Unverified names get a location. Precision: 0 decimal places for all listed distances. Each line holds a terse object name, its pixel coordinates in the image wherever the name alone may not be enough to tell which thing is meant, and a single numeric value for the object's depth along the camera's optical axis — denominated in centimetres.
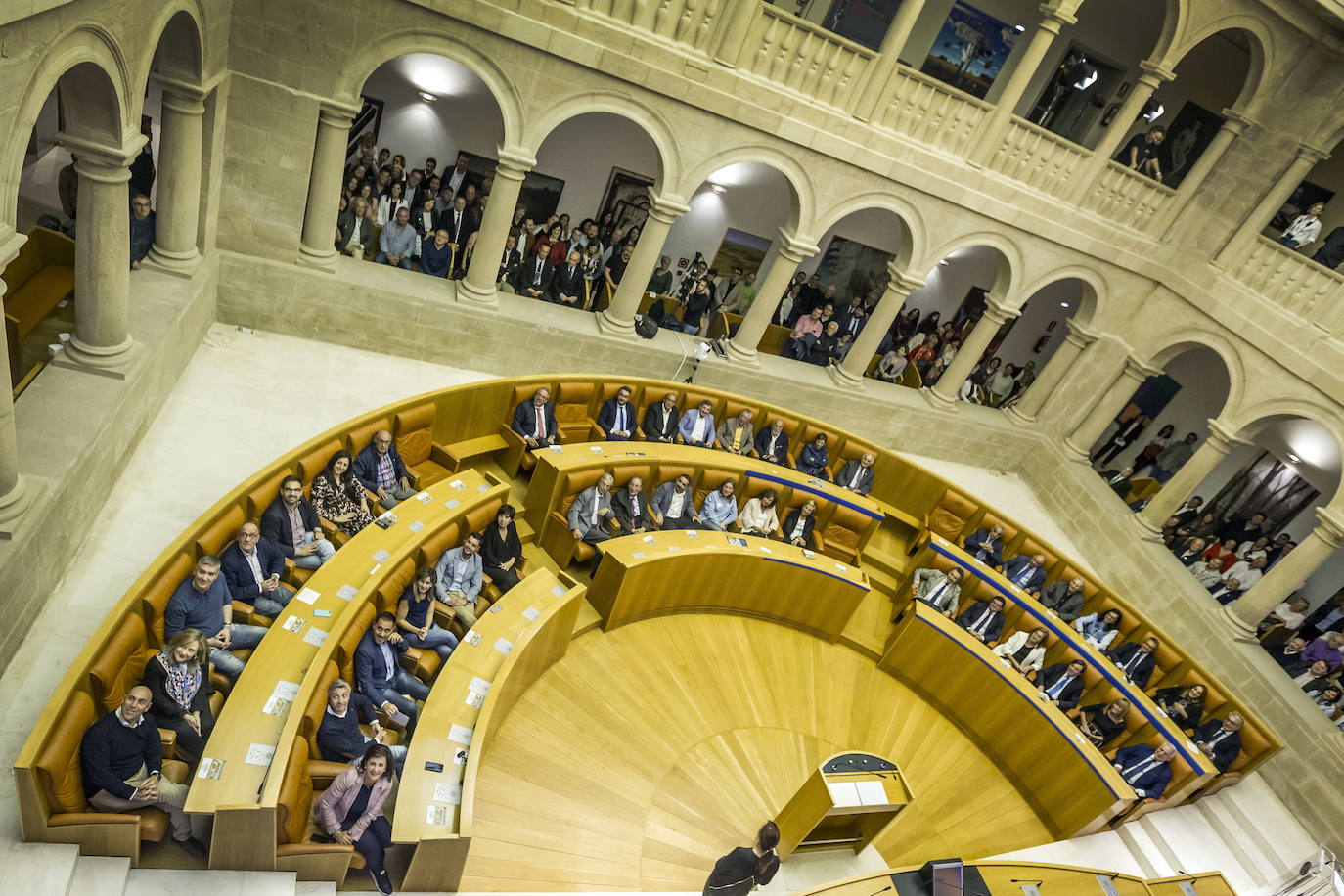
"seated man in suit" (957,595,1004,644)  925
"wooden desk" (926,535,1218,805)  791
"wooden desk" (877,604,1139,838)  752
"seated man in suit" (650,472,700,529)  909
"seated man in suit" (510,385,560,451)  905
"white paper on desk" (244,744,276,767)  450
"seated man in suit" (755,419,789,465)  1079
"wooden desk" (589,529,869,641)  789
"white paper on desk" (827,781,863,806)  620
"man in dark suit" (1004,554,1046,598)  1023
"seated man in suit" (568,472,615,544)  823
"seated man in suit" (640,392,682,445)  1016
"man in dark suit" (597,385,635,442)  990
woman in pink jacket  462
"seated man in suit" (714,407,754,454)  1066
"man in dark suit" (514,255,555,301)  1118
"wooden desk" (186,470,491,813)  437
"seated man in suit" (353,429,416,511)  736
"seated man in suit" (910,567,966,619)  938
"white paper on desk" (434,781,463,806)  504
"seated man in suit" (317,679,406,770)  497
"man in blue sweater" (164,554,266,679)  507
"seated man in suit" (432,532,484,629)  684
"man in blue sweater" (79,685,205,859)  406
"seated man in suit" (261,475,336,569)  613
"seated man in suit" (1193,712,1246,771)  865
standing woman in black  530
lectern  624
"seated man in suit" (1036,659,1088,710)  859
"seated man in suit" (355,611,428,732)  570
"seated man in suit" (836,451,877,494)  1112
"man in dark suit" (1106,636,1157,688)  936
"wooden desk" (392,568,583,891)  488
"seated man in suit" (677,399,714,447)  1033
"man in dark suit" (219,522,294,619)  565
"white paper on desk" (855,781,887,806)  632
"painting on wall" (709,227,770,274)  1409
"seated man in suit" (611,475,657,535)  863
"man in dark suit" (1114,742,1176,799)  791
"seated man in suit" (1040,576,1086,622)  1006
